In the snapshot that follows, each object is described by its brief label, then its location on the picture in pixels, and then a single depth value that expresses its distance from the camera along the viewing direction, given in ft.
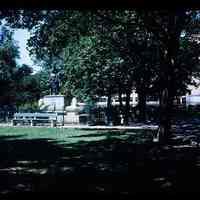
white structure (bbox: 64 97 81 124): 104.17
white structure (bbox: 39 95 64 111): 146.30
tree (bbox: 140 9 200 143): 54.19
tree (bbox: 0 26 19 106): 187.52
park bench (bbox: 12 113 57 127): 92.62
